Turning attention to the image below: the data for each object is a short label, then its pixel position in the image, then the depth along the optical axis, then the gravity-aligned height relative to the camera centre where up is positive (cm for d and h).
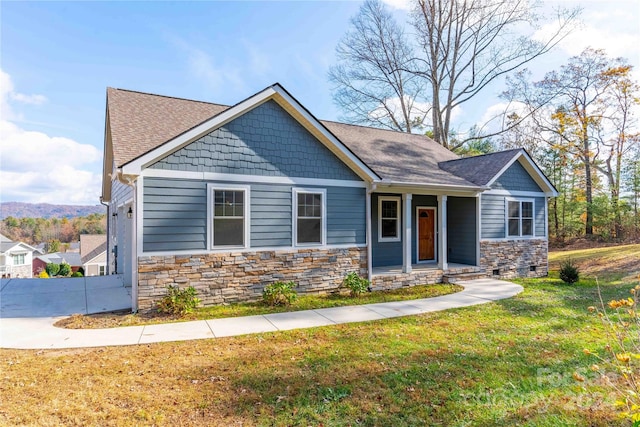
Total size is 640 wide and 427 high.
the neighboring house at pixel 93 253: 3788 -399
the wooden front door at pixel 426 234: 1236 -56
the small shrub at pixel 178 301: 681 -164
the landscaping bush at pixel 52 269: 3269 -477
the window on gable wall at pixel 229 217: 761 +5
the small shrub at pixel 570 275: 1086 -176
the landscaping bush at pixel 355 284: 884 -167
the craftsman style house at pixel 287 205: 716 +39
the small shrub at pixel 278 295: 772 -171
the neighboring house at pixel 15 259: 3391 -424
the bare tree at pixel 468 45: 2114 +1121
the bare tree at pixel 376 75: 2364 +1023
